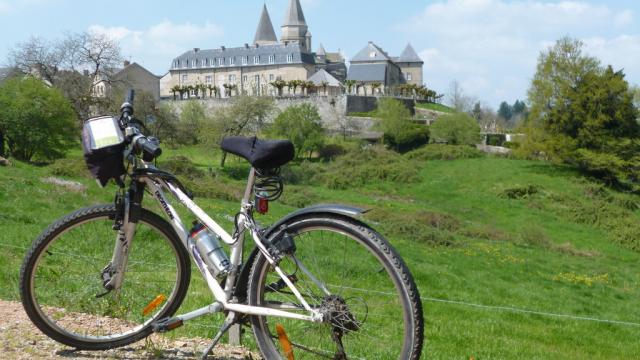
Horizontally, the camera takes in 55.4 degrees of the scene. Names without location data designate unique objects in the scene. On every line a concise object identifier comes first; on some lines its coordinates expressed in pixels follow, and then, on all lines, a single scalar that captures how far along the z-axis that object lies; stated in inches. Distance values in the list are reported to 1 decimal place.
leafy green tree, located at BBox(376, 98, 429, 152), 2285.9
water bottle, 145.2
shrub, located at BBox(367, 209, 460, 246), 909.2
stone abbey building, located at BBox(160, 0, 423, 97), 3814.0
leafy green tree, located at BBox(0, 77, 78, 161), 1391.5
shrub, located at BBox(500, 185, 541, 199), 1491.1
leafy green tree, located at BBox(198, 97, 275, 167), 1963.6
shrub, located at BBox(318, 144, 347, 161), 2170.3
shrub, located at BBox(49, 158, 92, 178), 997.8
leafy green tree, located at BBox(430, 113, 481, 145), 2298.2
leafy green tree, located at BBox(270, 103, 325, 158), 2101.4
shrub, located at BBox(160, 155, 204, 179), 1429.6
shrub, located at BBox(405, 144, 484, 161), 2022.6
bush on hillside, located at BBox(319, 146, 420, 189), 1696.6
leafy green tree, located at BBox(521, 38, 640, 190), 1612.9
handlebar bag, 148.8
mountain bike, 132.3
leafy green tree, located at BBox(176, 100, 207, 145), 1952.5
